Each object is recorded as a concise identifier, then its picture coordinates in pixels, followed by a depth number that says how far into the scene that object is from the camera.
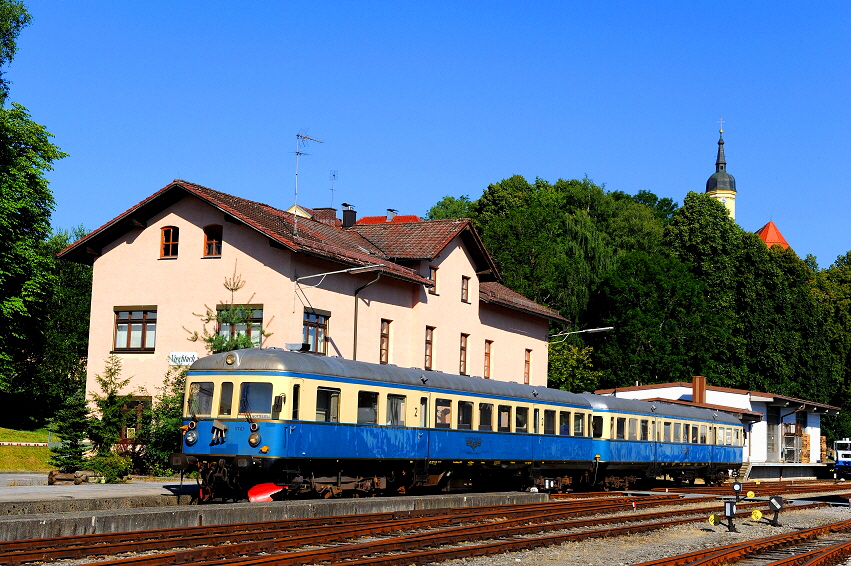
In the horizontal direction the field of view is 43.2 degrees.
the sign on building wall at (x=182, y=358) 30.56
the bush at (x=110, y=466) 25.00
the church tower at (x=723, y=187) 138.88
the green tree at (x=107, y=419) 28.11
